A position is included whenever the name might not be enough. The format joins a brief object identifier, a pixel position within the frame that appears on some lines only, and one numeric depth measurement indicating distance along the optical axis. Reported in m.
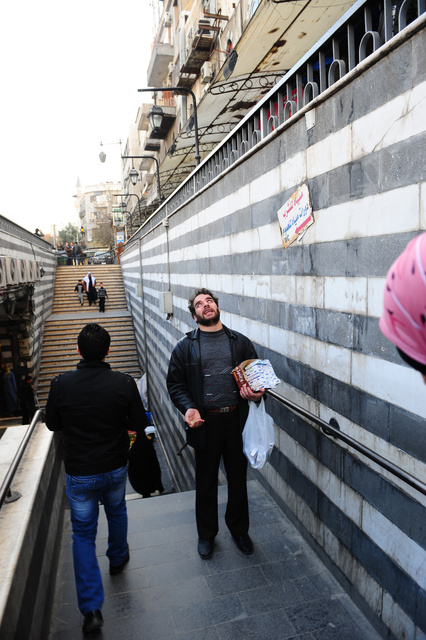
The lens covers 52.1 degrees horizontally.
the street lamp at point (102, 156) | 34.19
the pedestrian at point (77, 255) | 37.93
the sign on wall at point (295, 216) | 3.27
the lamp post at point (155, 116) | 9.57
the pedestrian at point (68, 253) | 38.09
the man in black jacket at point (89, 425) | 2.86
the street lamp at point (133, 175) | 18.09
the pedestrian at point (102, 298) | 23.33
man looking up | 3.34
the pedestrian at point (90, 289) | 24.23
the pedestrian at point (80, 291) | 24.70
